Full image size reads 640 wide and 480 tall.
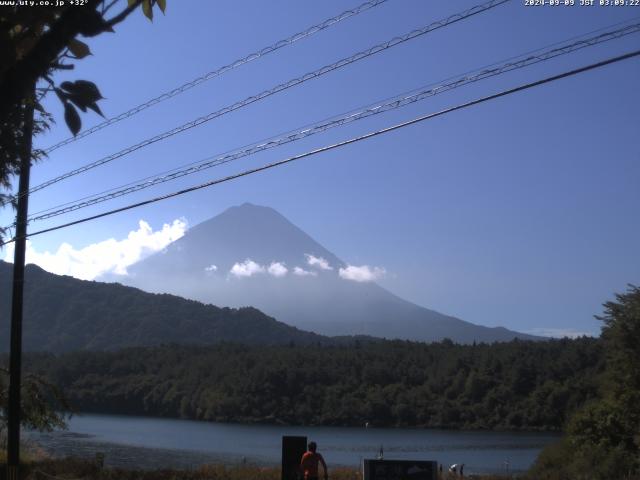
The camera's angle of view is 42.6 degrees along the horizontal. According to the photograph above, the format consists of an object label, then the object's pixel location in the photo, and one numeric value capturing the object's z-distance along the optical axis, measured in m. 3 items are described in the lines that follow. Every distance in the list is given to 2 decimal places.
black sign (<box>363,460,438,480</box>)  12.24
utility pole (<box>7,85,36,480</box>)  17.17
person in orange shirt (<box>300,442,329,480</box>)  13.51
